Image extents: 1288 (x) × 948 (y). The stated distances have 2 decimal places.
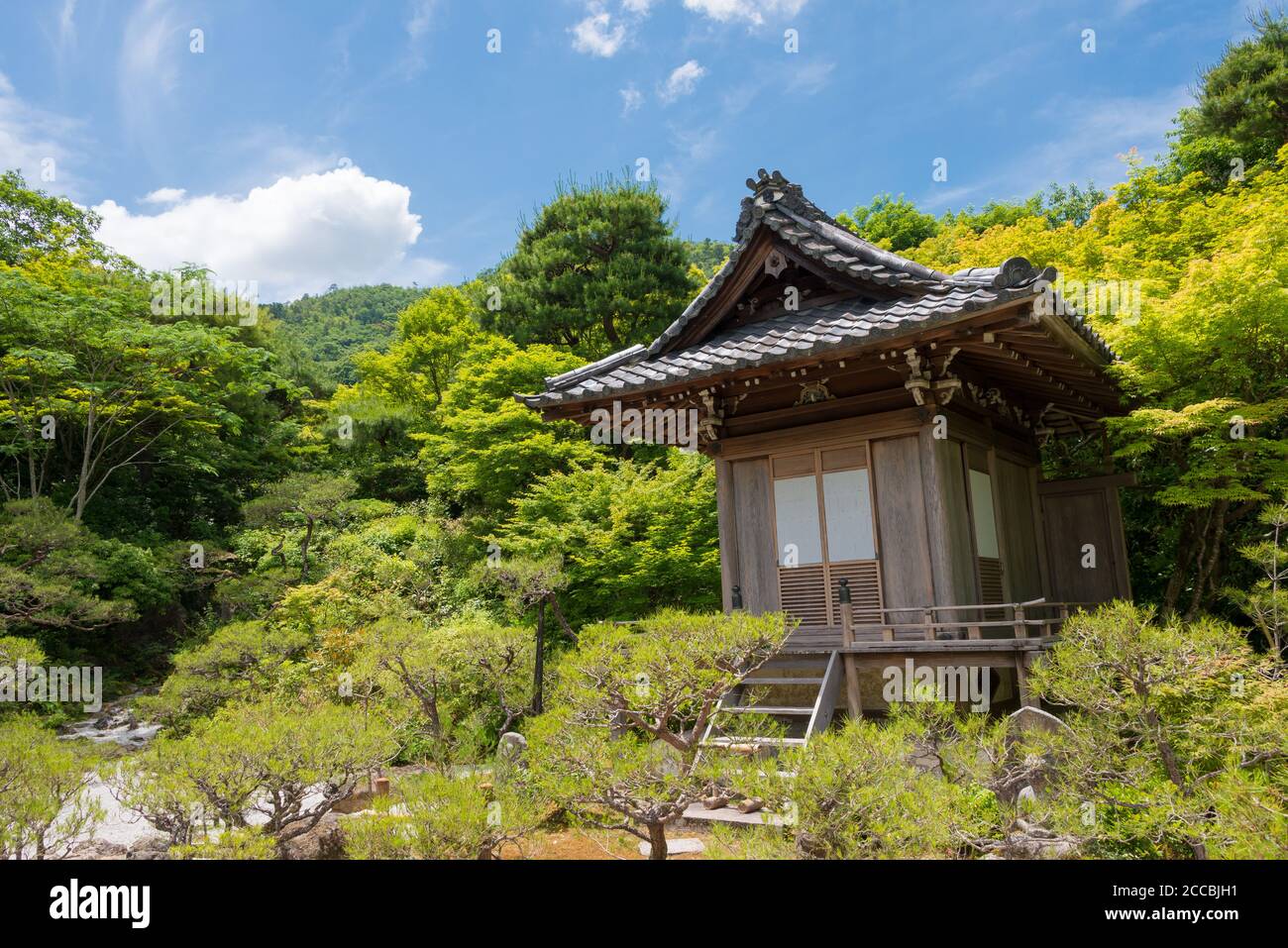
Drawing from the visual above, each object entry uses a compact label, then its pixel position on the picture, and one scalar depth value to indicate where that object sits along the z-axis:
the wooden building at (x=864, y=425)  7.80
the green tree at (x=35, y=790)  4.93
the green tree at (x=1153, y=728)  4.61
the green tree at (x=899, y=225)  28.50
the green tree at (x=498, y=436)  18.02
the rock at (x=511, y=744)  8.51
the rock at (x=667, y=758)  5.10
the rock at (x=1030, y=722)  6.23
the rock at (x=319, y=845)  6.66
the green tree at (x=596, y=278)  23.02
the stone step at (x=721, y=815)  6.55
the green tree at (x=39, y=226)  21.20
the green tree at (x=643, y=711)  4.87
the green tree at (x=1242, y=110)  18.31
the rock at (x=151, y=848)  7.25
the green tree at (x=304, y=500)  18.00
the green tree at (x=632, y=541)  14.38
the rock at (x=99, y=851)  7.48
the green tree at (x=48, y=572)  13.55
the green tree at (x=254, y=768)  5.31
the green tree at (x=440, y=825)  4.57
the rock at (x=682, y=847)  6.27
